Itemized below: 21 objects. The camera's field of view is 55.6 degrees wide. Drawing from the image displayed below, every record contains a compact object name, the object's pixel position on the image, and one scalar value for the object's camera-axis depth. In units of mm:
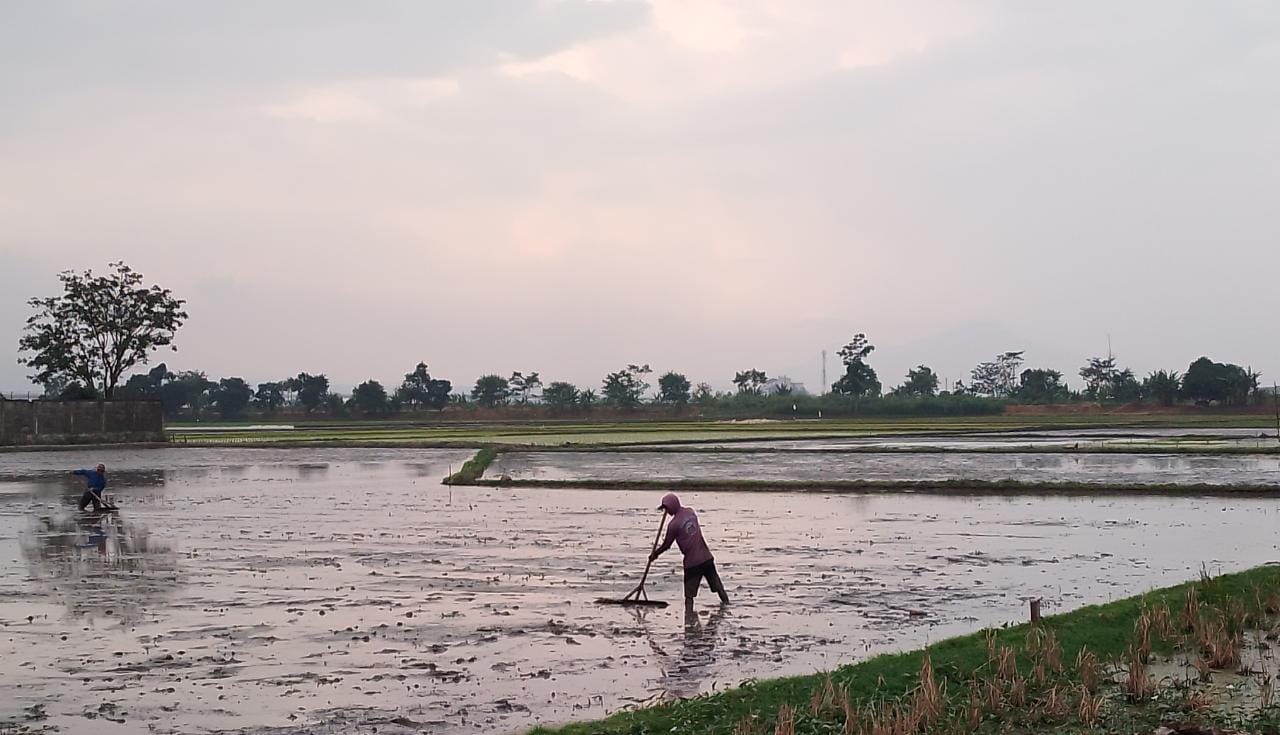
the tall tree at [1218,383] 86188
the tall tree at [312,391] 120500
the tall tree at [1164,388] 92188
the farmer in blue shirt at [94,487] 25969
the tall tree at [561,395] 121212
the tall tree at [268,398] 127450
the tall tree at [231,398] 123525
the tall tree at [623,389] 119812
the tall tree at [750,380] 142375
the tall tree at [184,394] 126188
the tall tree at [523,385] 139625
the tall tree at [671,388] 130250
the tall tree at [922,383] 142000
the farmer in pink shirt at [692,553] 13977
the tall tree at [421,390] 120188
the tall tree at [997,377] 147625
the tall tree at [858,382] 118062
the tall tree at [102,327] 71250
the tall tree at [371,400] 114188
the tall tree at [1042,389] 108000
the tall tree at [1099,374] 128750
